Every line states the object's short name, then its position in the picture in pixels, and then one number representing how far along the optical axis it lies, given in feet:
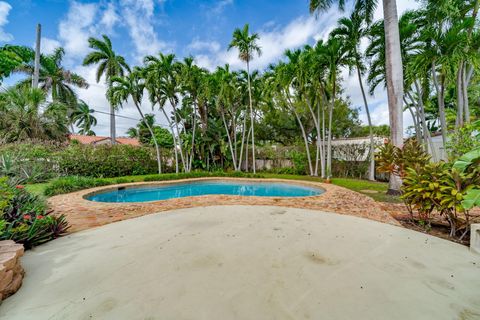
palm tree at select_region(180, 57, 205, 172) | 39.32
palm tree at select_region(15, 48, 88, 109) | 53.36
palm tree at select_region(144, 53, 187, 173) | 37.96
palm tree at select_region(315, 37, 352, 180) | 30.66
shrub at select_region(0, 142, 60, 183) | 26.00
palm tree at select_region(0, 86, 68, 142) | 36.96
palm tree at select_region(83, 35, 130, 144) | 50.11
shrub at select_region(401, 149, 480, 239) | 9.20
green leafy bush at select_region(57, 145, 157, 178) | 35.14
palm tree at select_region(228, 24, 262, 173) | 39.09
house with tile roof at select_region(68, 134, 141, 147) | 81.35
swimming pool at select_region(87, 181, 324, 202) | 27.54
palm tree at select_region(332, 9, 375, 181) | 28.40
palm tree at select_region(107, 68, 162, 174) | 37.42
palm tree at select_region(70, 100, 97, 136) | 81.56
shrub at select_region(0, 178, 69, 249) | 8.91
